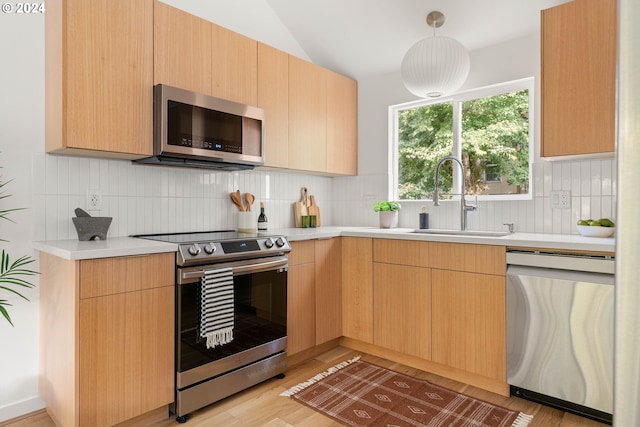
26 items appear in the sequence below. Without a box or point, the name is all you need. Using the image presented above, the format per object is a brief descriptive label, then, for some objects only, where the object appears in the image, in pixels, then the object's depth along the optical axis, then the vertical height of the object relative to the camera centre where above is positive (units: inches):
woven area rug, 80.3 -42.4
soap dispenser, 124.4 -3.4
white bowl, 86.9 -4.6
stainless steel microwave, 87.6 +18.5
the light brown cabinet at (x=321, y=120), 122.5 +29.6
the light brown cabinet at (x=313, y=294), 105.1 -23.6
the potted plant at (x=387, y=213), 129.5 -1.2
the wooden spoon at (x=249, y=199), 121.2 +3.0
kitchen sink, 107.2 -6.4
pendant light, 92.8 +34.1
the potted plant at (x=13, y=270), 79.0 -12.7
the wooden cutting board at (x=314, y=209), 141.7 +0.1
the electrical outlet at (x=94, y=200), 90.8 +1.9
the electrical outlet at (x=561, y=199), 102.0 +2.9
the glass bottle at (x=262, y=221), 123.0 -3.7
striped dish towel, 82.3 -20.6
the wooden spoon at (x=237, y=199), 118.0 +2.9
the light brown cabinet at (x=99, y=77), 77.0 +26.8
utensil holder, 115.8 -3.5
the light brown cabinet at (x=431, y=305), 90.6 -24.3
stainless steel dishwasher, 76.0 -24.3
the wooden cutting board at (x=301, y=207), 137.3 +0.6
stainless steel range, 80.4 -23.1
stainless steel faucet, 114.0 +2.2
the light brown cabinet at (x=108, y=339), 68.7 -24.1
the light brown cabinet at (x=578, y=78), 83.7 +29.0
